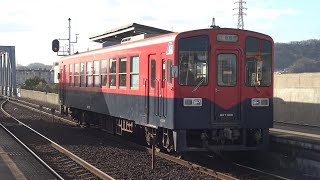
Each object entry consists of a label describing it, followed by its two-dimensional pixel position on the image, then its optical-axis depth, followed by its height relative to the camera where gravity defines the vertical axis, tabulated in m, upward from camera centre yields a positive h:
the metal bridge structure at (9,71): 85.56 +2.11
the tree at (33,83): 76.03 -0.08
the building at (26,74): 138.49 +2.89
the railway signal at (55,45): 48.19 +3.67
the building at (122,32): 18.50 +2.01
